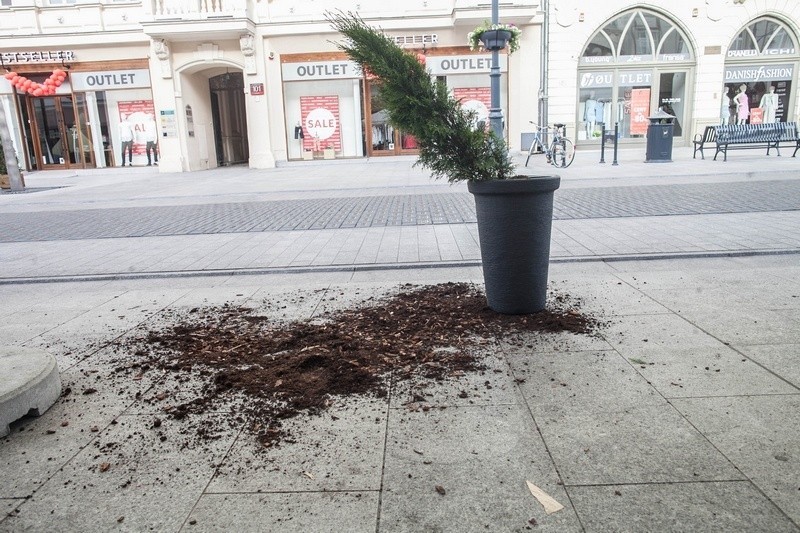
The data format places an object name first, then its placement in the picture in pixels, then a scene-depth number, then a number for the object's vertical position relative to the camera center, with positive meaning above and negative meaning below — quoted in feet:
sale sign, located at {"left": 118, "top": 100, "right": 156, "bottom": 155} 76.18 +3.51
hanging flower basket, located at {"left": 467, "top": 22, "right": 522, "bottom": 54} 46.35 +7.48
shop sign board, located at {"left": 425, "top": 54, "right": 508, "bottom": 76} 71.61 +8.09
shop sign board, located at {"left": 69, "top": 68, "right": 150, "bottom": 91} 74.18 +7.95
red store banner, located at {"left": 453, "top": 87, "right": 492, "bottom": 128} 72.74 +4.24
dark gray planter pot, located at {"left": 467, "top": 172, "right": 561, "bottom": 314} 13.97 -2.56
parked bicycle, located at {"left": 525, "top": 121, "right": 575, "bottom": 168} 57.36 -1.93
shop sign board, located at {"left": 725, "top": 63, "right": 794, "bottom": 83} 74.90 +6.09
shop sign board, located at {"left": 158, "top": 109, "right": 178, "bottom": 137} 72.43 +2.30
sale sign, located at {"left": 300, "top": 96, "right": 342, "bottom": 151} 73.46 +1.79
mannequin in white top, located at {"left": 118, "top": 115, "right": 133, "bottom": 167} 77.15 +1.25
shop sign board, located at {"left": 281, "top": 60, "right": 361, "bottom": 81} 71.61 +7.91
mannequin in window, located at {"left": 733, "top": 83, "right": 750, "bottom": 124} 75.41 +2.46
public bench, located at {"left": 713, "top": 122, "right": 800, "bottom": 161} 59.41 -1.23
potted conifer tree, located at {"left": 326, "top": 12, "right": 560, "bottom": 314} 13.51 -0.78
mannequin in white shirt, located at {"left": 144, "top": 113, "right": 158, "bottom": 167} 77.25 +0.69
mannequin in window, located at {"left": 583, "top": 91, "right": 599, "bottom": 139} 75.97 +1.95
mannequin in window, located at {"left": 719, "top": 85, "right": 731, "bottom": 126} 75.77 +1.73
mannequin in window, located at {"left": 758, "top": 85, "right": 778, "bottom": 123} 75.92 +2.28
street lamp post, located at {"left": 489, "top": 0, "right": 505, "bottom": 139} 45.80 +3.38
